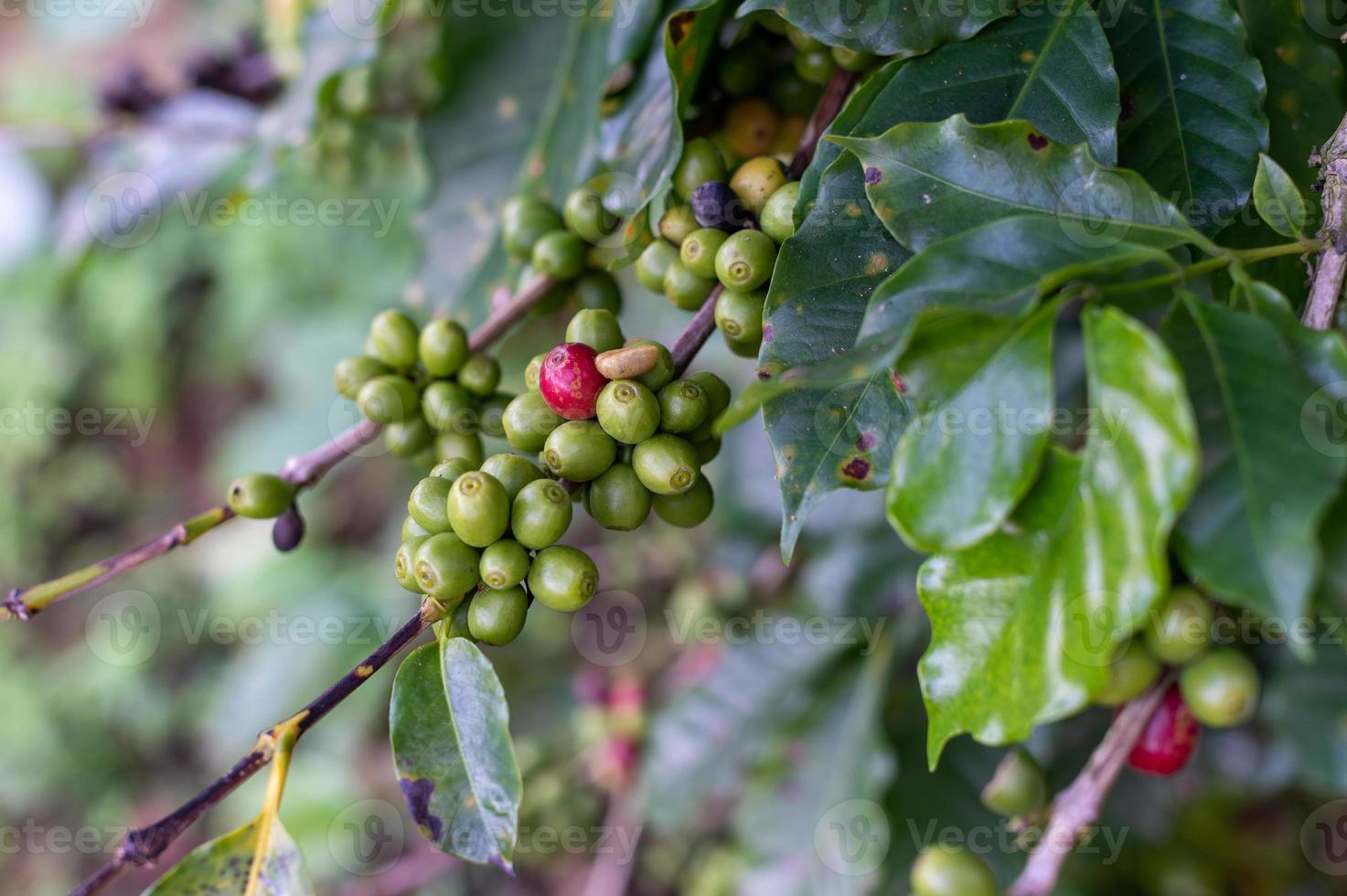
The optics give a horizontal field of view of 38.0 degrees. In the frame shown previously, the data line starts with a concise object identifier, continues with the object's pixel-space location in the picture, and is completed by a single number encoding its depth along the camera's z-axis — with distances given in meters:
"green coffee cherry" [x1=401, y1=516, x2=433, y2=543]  0.37
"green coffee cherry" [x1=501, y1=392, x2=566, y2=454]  0.38
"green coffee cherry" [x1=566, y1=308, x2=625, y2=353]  0.38
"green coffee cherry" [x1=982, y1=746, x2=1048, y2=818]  0.43
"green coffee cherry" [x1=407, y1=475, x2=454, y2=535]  0.36
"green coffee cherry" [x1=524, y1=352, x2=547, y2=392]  0.38
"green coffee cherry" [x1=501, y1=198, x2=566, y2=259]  0.43
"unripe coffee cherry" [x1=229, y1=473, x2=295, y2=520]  0.40
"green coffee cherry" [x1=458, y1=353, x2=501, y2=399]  0.41
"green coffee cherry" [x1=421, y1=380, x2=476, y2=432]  0.41
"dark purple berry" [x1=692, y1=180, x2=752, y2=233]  0.39
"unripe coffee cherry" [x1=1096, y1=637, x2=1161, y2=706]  0.40
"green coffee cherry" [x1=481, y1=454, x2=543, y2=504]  0.37
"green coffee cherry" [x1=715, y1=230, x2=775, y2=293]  0.37
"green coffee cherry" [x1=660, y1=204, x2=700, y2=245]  0.40
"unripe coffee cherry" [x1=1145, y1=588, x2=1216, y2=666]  0.38
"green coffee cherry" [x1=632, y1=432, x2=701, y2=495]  0.36
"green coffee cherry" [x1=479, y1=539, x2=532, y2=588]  0.36
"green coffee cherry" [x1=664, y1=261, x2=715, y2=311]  0.39
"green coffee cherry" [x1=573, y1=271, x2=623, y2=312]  0.43
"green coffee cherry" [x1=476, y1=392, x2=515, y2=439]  0.41
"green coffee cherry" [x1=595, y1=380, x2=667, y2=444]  0.36
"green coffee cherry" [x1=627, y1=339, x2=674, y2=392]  0.37
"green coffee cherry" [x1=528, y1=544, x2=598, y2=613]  0.36
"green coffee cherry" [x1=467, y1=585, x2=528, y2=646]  0.36
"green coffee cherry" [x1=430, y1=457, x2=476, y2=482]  0.37
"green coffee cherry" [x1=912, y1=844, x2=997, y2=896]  0.43
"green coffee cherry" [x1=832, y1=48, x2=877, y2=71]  0.40
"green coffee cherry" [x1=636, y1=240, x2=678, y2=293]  0.40
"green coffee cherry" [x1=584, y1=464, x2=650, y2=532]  0.37
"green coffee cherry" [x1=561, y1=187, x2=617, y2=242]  0.42
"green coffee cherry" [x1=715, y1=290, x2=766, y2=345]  0.38
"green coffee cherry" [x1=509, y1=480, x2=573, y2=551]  0.36
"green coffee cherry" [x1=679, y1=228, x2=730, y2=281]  0.39
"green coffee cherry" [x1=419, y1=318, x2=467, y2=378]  0.41
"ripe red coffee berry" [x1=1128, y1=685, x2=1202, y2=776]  0.41
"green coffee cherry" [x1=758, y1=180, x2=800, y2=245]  0.38
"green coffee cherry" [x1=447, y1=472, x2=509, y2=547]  0.36
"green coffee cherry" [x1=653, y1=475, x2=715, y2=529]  0.38
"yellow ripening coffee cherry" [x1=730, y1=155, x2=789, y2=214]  0.39
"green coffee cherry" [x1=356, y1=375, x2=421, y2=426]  0.41
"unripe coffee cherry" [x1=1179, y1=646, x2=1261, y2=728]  0.40
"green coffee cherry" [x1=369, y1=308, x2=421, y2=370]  0.42
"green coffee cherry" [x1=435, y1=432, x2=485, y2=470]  0.41
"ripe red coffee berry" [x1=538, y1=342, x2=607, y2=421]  0.37
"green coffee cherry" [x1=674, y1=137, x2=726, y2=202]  0.40
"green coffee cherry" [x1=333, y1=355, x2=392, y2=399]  0.42
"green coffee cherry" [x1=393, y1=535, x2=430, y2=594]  0.36
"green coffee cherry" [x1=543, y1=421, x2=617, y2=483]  0.37
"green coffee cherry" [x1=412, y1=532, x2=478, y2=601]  0.36
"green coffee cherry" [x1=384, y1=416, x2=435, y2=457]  0.41
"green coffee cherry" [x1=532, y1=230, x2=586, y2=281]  0.42
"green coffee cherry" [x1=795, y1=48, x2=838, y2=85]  0.42
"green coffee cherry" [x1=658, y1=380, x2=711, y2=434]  0.37
